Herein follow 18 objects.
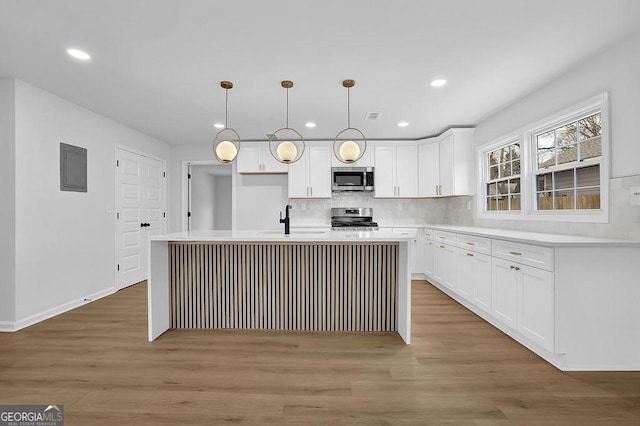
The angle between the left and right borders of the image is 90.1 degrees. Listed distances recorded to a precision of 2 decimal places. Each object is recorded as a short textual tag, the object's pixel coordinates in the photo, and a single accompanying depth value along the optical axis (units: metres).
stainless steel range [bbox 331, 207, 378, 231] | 5.77
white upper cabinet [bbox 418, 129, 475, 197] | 4.82
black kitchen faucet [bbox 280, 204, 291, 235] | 3.25
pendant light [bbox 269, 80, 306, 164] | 3.20
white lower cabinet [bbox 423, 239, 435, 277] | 4.95
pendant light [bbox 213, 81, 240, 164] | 3.20
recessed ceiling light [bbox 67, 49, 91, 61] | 2.60
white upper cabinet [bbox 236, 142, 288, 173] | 5.70
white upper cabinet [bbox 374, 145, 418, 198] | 5.58
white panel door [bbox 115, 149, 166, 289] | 4.68
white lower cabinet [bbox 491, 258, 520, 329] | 2.76
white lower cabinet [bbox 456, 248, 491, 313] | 3.21
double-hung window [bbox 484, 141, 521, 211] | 3.92
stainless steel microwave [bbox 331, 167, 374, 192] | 5.59
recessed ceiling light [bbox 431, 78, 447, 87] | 3.16
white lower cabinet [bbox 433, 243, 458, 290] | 4.07
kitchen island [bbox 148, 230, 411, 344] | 3.05
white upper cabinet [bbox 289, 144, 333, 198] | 5.65
